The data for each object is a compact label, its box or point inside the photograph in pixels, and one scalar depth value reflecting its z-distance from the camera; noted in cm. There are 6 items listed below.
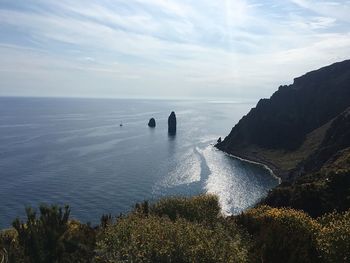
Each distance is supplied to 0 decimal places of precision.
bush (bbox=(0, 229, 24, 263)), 3491
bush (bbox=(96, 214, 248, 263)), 3862
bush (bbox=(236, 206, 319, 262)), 4226
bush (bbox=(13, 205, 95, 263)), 3934
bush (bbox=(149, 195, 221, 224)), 6843
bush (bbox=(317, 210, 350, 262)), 4038
